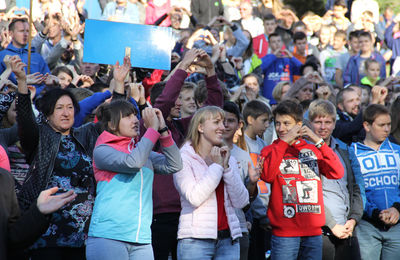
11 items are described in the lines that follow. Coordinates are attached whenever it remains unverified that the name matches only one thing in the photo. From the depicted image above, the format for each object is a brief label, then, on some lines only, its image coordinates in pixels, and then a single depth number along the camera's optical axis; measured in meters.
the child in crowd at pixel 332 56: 24.88
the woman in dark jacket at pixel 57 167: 9.09
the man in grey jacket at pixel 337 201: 11.87
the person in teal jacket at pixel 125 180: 8.62
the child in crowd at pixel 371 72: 21.55
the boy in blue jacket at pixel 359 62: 23.19
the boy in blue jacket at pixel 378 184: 12.56
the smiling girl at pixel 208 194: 9.49
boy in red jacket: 10.90
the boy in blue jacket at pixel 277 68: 21.38
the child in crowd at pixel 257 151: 11.93
